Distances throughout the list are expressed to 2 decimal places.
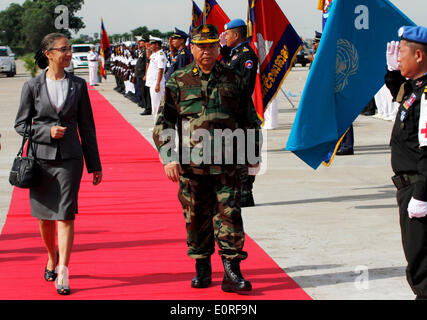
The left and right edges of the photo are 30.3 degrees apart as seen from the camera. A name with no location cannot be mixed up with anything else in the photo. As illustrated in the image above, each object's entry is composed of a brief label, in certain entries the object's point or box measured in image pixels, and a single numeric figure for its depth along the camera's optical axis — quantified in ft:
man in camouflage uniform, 17.39
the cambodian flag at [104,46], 116.65
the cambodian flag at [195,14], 51.53
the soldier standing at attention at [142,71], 68.39
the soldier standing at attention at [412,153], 14.35
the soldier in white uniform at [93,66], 110.07
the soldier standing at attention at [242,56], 25.94
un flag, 21.26
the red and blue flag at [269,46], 33.91
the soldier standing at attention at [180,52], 42.50
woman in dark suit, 17.67
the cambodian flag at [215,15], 43.52
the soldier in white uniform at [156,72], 52.65
